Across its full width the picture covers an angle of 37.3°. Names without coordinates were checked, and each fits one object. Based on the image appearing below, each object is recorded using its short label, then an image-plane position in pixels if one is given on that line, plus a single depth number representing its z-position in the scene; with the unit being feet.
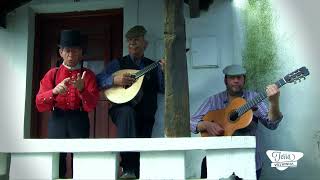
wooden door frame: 16.25
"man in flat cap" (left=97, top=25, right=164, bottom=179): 12.27
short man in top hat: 10.94
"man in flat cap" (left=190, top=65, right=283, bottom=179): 11.66
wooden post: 8.63
